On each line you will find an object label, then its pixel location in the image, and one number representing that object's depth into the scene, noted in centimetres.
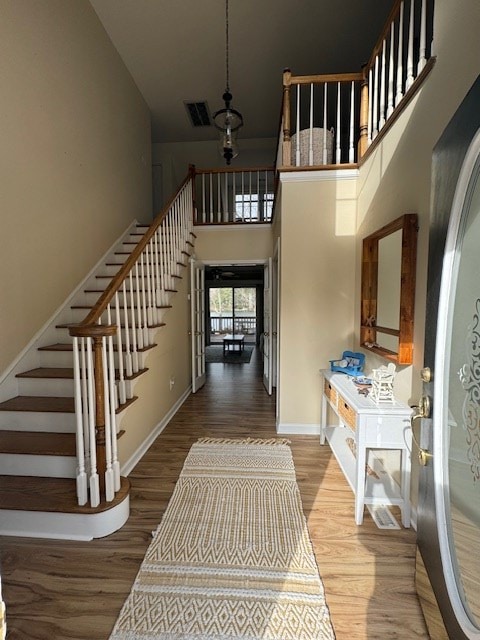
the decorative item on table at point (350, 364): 257
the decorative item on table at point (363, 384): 217
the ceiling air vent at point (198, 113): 535
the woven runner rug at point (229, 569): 133
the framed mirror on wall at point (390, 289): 190
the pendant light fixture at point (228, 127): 272
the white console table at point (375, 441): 186
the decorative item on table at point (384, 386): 197
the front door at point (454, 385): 100
